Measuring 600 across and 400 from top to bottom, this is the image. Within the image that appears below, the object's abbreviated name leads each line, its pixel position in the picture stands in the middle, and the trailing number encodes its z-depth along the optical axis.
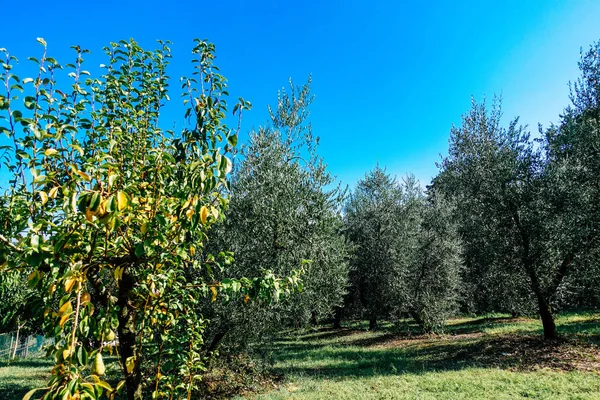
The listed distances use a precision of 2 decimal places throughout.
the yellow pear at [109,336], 2.28
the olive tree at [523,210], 11.91
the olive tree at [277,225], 8.60
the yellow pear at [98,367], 1.74
